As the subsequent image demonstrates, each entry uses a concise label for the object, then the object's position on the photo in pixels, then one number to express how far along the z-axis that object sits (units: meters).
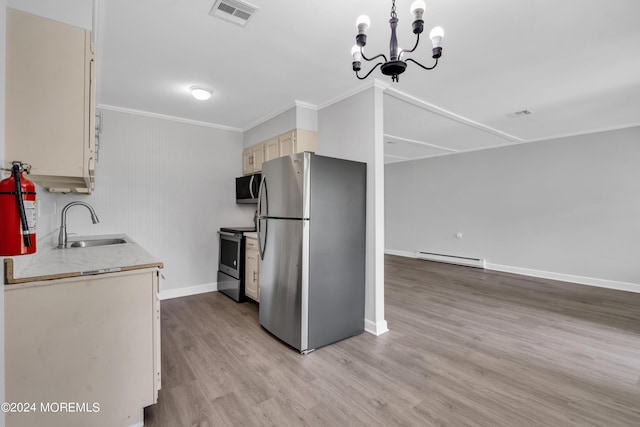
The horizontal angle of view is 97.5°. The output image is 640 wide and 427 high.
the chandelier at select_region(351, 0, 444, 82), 1.50
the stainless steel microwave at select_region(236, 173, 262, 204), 3.97
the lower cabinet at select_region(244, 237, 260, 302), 3.57
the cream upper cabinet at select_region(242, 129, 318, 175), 3.44
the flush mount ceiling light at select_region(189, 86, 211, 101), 3.02
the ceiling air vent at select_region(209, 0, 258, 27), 1.81
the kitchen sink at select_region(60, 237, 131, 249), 2.93
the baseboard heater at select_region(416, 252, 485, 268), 6.04
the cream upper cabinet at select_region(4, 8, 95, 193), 1.28
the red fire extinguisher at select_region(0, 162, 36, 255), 1.09
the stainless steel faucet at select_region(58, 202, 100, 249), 2.79
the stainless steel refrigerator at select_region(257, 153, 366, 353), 2.50
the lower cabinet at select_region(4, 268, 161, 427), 1.34
